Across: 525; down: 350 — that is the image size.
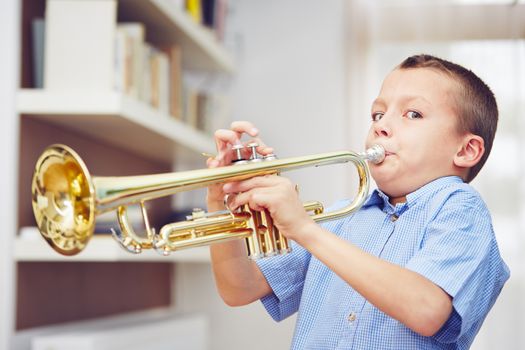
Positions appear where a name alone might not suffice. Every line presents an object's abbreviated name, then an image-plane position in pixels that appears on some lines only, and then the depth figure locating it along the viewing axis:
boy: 1.07
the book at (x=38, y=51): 2.07
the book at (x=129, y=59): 2.09
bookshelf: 2.00
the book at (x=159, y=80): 2.45
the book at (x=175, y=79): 2.64
